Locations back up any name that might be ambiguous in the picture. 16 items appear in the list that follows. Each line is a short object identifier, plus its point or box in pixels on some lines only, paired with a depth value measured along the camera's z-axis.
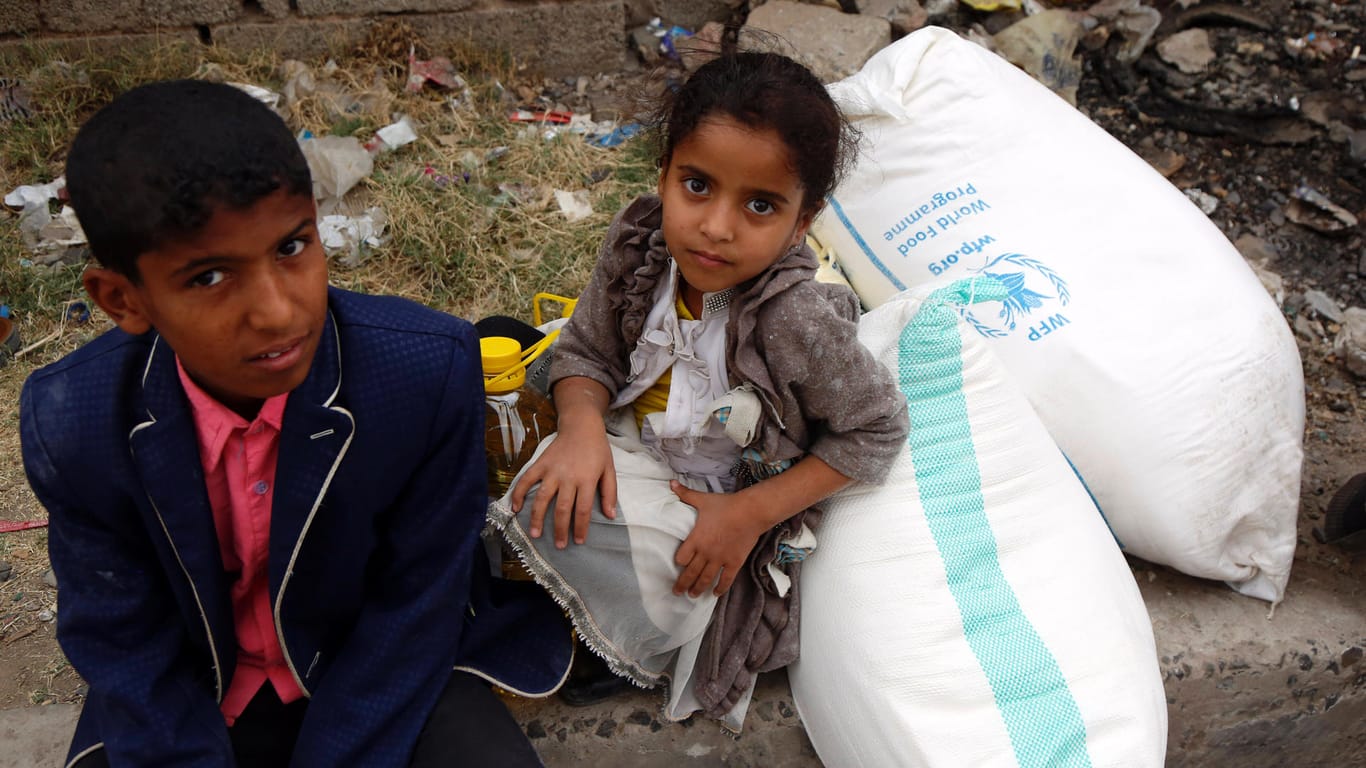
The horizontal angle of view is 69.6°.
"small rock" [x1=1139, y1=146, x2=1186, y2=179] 3.24
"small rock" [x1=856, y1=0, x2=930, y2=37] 3.54
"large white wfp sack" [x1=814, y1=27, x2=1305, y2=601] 1.78
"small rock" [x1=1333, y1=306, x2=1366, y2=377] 2.59
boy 1.02
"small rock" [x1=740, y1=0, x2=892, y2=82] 3.37
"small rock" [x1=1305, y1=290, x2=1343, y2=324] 2.81
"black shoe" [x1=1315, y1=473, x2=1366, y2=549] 2.02
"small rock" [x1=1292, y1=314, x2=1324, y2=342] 2.77
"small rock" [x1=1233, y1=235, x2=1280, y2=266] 3.01
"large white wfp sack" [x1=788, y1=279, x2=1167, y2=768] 1.43
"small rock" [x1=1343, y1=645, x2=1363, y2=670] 1.92
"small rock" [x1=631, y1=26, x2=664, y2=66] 3.78
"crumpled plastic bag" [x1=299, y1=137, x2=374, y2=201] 3.03
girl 1.35
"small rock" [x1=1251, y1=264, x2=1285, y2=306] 2.75
